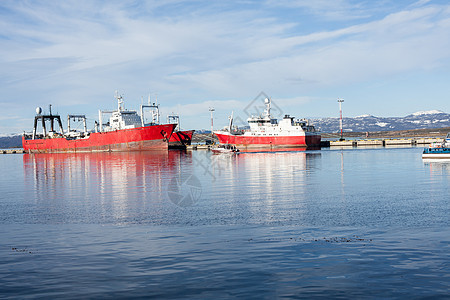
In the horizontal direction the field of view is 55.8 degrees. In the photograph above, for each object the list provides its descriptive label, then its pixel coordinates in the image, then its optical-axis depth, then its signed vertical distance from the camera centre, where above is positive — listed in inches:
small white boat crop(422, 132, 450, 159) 2551.7 -115.9
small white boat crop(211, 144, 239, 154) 4327.8 -85.6
